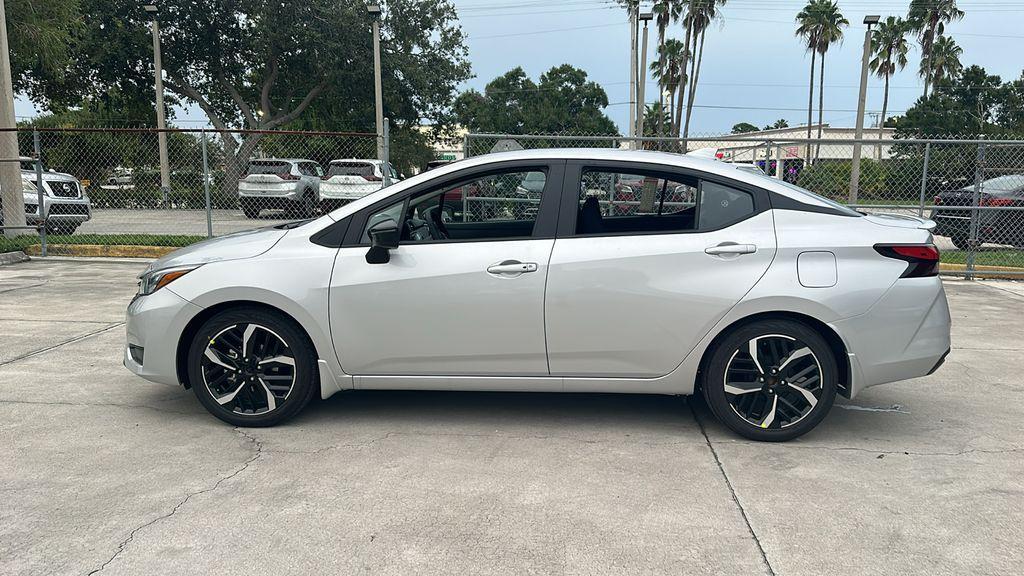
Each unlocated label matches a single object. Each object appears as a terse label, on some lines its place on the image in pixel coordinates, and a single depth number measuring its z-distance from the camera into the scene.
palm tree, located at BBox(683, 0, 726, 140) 38.41
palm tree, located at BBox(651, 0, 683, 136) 37.66
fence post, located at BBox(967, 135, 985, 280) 9.90
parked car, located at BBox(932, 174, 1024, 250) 11.27
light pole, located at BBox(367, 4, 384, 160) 24.51
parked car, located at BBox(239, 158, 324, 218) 13.70
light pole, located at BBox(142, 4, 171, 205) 23.87
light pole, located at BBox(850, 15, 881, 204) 11.38
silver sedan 3.99
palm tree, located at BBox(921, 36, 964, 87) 48.22
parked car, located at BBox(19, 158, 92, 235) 13.54
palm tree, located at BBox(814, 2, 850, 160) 46.00
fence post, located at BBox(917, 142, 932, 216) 10.03
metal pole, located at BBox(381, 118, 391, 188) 9.91
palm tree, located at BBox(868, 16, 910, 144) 49.22
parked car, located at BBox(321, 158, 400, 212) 13.68
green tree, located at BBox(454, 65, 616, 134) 74.38
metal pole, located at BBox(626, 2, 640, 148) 21.22
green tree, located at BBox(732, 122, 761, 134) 108.91
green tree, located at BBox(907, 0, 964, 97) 46.84
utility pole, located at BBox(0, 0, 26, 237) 12.51
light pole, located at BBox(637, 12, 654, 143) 20.62
